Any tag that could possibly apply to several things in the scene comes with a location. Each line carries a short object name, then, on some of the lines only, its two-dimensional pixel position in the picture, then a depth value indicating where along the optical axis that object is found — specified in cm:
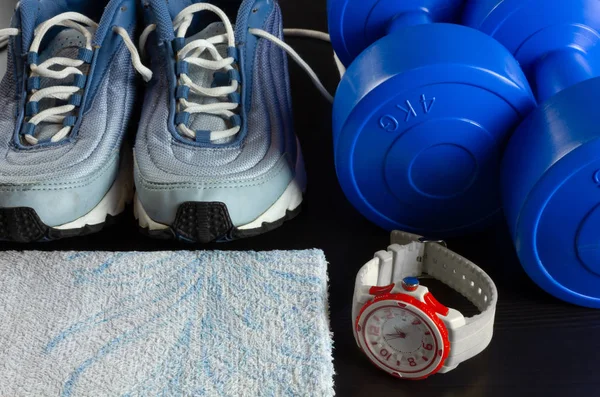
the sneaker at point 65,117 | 79
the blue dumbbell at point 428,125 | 73
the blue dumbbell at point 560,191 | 65
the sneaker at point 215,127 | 79
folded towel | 64
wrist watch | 61
